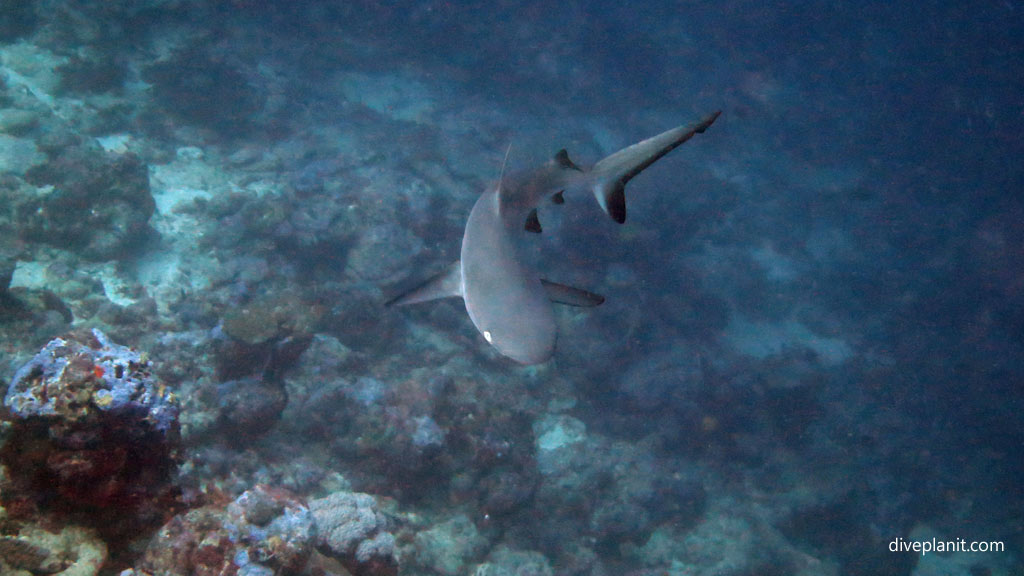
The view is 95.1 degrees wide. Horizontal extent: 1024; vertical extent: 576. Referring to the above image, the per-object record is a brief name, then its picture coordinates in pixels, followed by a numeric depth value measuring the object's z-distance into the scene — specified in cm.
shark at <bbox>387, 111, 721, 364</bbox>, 331
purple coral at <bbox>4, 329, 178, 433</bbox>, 266
